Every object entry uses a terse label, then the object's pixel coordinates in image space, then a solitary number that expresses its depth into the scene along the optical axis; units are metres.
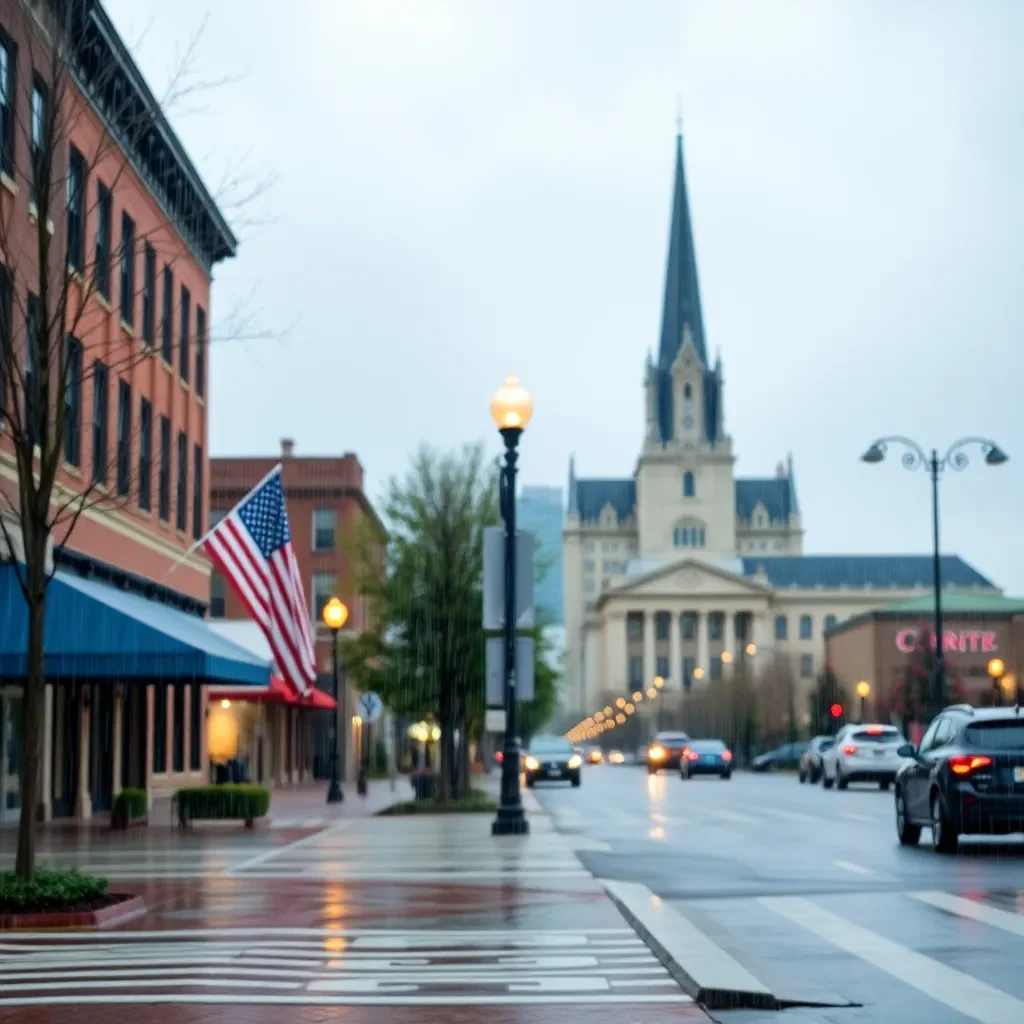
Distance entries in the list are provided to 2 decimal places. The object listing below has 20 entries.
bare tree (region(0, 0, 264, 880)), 14.95
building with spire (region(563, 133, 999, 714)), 180.00
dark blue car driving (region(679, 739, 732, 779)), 60.94
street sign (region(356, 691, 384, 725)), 43.19
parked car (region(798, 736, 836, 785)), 52.84
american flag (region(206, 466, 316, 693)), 27.83
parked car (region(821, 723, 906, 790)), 45.56
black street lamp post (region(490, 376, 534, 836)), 25.62
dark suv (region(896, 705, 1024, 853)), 20.27
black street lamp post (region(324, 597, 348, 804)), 42.66
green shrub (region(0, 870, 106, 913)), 14.05
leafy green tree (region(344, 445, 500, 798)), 40.72
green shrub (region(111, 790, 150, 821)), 28.53
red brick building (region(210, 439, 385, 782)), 68.50
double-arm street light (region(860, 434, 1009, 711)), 43.62
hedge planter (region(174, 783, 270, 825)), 28.86
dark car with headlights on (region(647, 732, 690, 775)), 74.25
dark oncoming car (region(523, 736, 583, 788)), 53.62
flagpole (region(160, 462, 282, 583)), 28.45
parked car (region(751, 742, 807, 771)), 80.44
